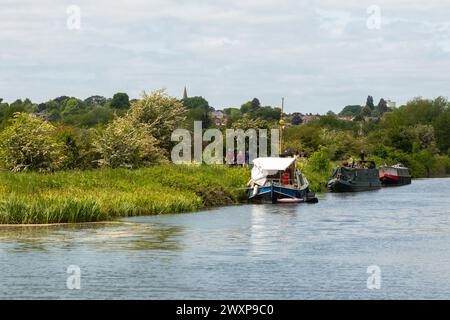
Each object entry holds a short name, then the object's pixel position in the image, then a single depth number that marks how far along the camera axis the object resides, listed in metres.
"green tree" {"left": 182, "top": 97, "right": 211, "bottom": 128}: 132.25
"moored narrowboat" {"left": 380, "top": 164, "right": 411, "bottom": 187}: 107.31
